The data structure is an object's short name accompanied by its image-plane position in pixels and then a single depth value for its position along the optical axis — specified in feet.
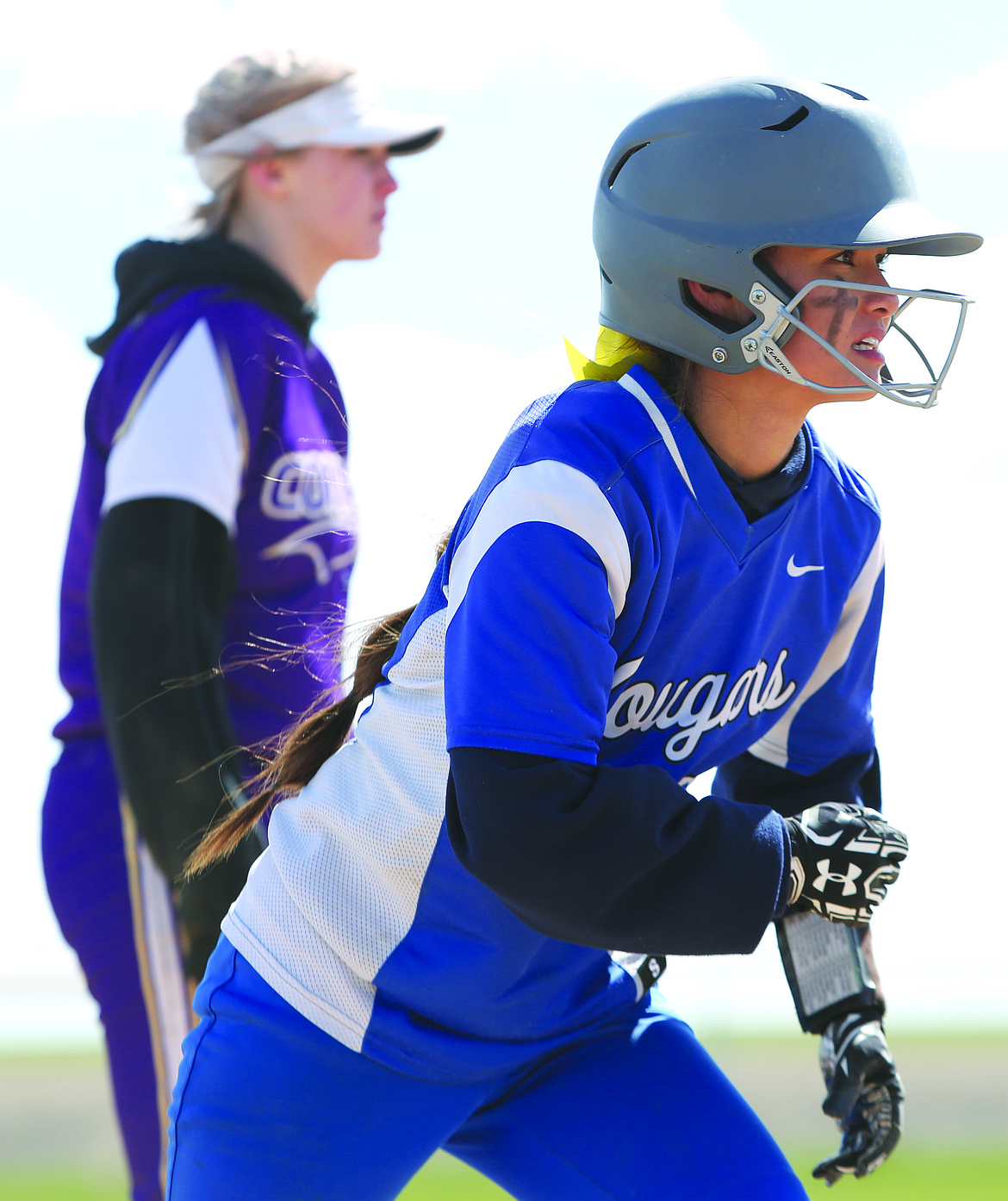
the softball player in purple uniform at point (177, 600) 44.89
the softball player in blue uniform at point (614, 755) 42.88
